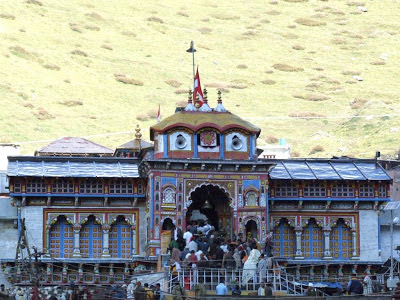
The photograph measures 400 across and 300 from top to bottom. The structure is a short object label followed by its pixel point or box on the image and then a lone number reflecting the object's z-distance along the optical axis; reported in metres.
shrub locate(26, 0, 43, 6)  163.12
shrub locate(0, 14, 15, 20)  153.38
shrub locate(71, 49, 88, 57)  150.88
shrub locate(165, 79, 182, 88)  146.00
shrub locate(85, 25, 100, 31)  164.12
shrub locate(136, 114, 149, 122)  131.25
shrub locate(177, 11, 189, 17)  182.27
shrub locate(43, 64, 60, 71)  142.38
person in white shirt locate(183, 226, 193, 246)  57.97
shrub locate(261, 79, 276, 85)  153.62
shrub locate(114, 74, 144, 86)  144.88
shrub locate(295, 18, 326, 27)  184.88
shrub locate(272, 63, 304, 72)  160.84
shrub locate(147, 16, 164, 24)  175.75
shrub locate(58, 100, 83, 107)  132.91
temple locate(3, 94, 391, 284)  63.81
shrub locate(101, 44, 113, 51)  157.80
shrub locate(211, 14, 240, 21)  185.25
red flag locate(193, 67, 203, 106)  68.19
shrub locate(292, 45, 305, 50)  172.62
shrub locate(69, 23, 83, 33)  160.96
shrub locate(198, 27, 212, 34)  175.75
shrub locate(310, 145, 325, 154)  118.88
